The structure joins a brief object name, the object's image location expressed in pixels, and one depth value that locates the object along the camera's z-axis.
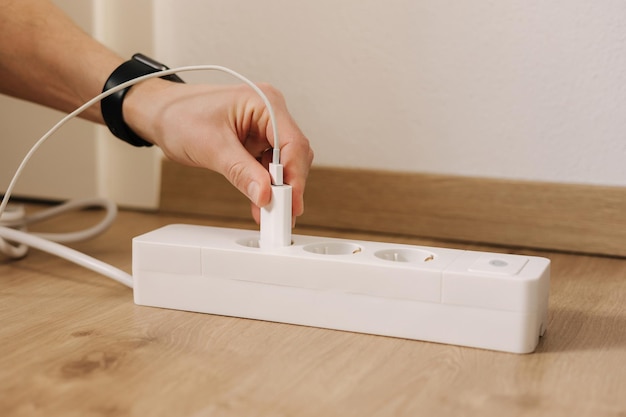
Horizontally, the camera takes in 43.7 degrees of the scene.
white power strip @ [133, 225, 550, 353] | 0.57
